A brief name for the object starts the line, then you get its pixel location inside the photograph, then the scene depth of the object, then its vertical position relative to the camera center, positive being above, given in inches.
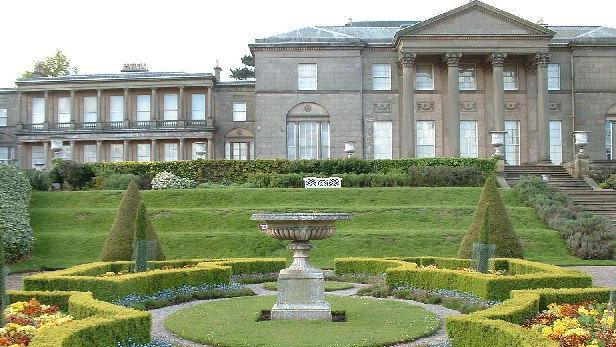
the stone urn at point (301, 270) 536.4 -65.5
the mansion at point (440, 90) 1552.7 +202.8
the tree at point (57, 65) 2598.4 +427.0
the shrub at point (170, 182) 1369.3 +3.2
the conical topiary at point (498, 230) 778.2 -50.5
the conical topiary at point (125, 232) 799.1 -53.8
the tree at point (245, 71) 2859.3 +437.9
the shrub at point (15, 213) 955.8 -39.6
